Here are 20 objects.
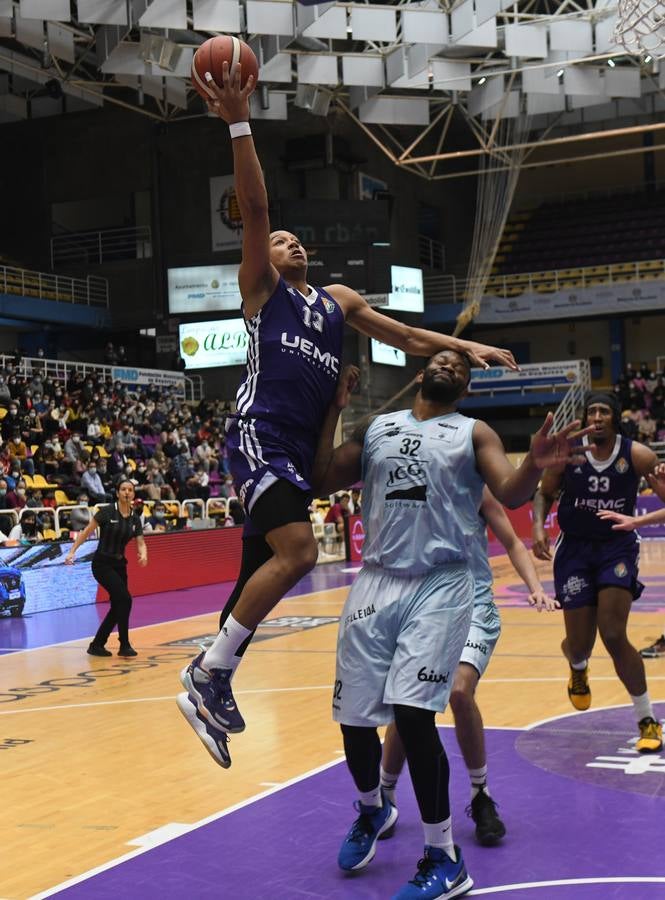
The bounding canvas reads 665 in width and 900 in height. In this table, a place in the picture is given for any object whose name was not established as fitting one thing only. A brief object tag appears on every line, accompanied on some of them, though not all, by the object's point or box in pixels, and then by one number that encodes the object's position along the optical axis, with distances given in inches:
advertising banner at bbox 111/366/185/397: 1178.0
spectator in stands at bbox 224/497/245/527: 842.8
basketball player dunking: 174.2
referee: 471.5
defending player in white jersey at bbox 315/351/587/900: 174.9
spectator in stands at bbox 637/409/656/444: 1295.5
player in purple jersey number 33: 264.1
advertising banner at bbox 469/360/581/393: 1397.6
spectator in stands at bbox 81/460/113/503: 811.4
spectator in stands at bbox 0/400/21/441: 860.7
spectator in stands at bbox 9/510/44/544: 682.2
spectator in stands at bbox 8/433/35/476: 824.3
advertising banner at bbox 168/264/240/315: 1280.8
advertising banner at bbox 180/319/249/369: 1311.5
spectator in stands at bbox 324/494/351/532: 922.1
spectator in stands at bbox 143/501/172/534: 786.2
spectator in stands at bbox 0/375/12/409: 895.7
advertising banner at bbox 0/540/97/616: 601.6
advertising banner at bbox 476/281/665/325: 1385.3
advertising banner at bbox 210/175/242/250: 1320.1
